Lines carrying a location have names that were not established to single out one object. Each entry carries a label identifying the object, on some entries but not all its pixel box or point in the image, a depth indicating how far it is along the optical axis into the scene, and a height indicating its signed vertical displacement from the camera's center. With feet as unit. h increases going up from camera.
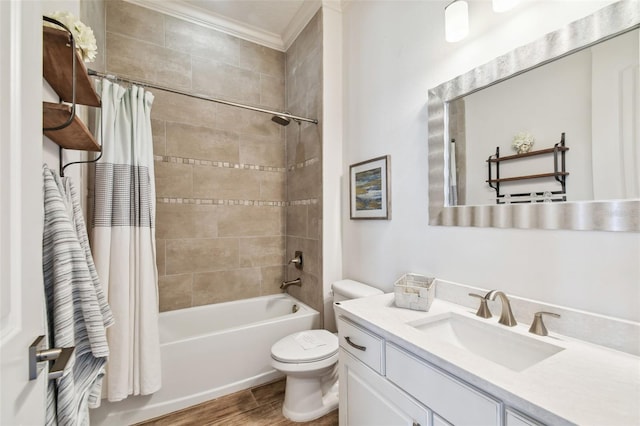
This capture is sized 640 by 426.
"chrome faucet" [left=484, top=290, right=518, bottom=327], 3.43 -1.27
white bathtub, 5.45 -3.28
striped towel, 2.58 -1.03
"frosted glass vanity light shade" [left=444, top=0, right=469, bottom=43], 4.03 +2.90
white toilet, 5.17 -3.02
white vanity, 2.09 -1.53
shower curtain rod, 5.17 +2.75
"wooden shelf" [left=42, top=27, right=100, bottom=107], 2.75 +1.70
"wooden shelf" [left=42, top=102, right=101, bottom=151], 2.88 +1.06
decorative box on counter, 4.01 -1.27
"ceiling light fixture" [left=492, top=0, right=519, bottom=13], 3.49 +2.70
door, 1.53 +0.05
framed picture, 5.74 +0.55
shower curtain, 5.14 -0.51
